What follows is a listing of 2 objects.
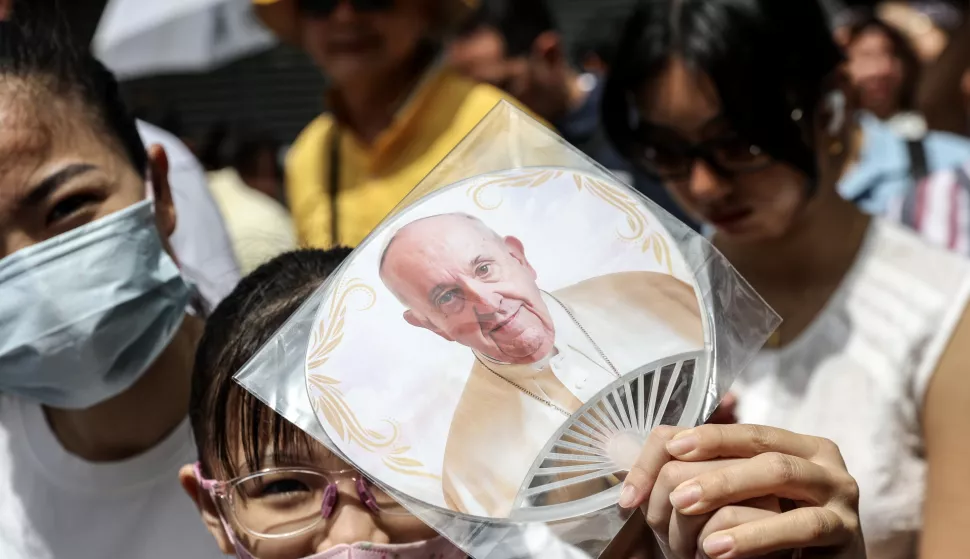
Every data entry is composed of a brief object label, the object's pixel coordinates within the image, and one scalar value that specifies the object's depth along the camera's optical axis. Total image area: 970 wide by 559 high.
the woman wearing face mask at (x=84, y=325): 2.07
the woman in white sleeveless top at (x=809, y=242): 2.19
